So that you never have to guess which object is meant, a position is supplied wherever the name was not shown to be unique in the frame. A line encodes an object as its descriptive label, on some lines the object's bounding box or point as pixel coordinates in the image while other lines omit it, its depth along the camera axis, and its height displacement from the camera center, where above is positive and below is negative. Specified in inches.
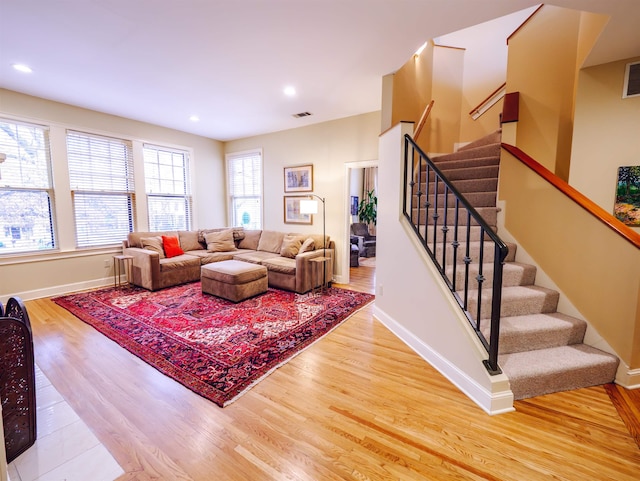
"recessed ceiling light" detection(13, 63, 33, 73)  119.3 +63.3
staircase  75.7 -37.3
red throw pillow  191.8 -22.6
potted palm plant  302.0 +5.2
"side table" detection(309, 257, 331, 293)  168.9 -35.0
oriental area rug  86.9 -47.5
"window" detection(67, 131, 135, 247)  171.6 +17.2
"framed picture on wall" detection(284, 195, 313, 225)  210.5 +1.4
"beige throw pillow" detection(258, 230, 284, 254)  210.7 -20.9
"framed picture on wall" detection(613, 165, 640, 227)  105.8 +6.9
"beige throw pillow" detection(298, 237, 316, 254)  179.3 -20.8
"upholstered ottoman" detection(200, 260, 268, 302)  147.5 -36.1
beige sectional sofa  167.6 -28.3
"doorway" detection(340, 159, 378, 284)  179.4 +2.6
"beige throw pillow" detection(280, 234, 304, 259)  190.4 -22.1
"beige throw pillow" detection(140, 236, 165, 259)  185.0 -20.5
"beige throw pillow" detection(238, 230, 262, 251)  228.3 -21.6
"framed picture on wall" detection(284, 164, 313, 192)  205.1 +26.7
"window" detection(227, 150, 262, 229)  240.1 +23.0
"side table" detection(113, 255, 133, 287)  180.7 -36.1
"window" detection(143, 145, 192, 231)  206.5 +20.0
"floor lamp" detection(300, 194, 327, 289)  176.1 +3.1
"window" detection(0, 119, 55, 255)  147.0 +13.0
